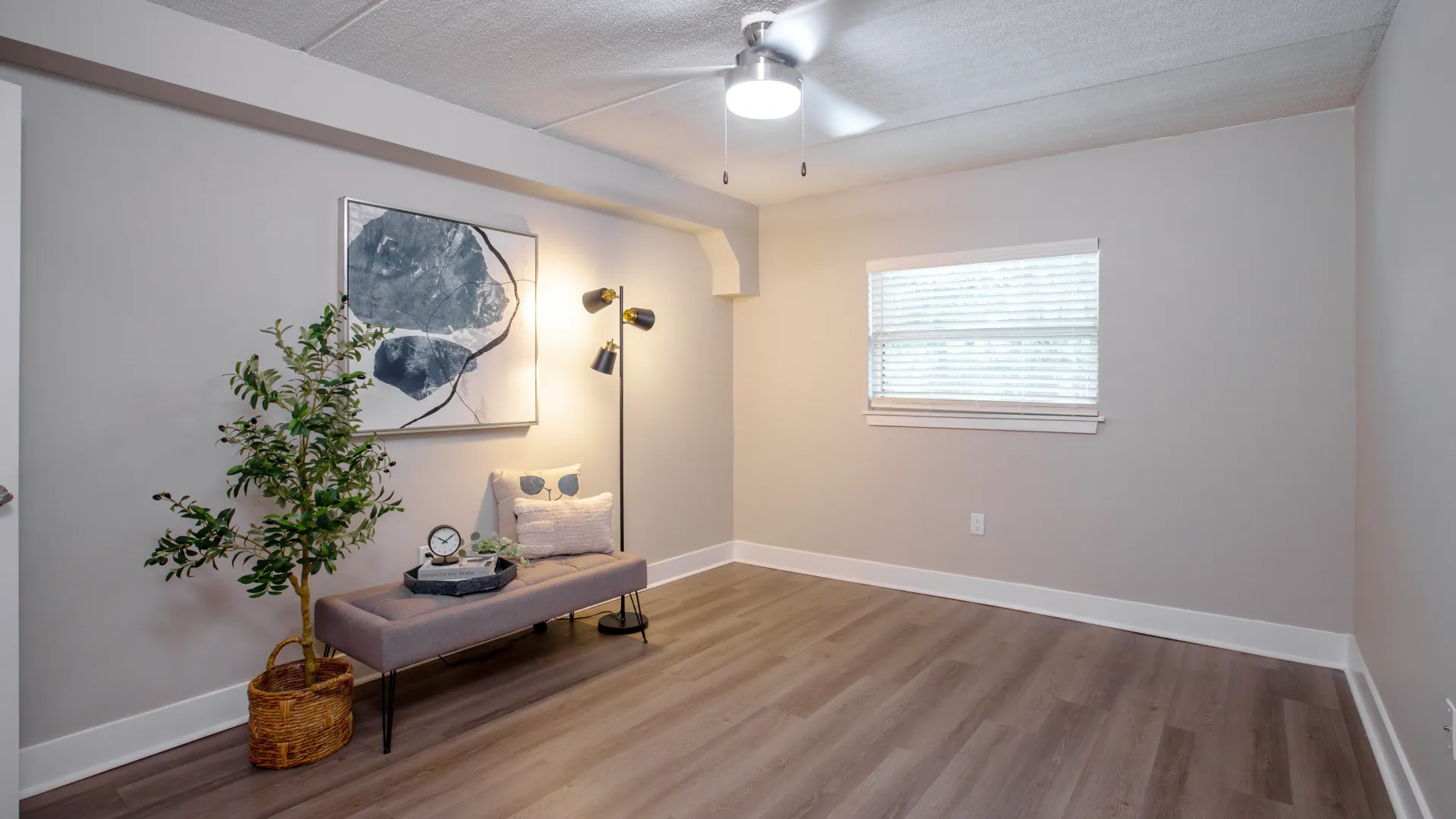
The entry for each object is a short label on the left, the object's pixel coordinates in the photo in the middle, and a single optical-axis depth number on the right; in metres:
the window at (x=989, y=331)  4.05
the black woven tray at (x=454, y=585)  3.02
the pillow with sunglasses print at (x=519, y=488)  3.70
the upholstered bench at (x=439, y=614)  2.67
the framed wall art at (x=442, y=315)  3.21
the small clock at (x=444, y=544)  3.08
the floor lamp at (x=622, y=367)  3.86
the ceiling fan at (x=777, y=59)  2.51
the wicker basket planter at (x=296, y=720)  2.47
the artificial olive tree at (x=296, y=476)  2.46
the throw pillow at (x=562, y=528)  3.58
